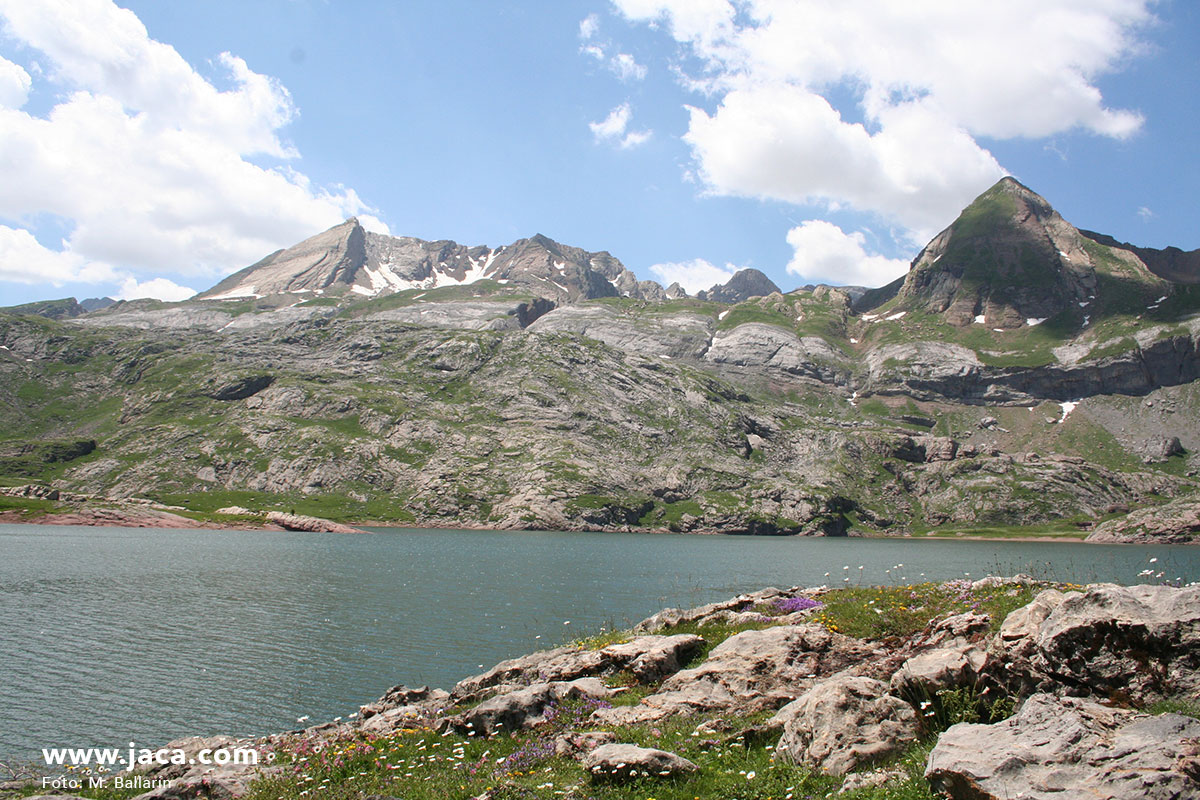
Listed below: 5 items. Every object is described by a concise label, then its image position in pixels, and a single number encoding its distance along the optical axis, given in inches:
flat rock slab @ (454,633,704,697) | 908.6
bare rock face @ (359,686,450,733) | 882.8
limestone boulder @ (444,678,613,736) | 738.8
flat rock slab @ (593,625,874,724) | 728.3
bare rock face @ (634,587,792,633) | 1181.7
